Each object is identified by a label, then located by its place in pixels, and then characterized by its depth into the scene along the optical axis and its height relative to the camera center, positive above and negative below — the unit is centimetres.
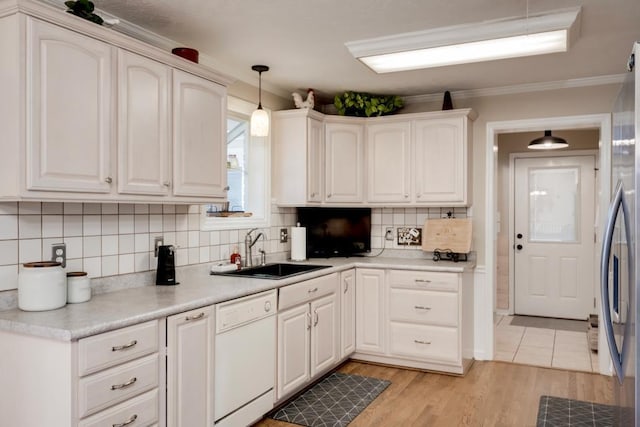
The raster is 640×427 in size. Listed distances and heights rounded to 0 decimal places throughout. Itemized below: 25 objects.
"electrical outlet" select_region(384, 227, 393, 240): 485 -20
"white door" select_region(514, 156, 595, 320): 603 -28
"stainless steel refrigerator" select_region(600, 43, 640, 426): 170 -19
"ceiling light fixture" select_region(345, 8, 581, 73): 272 +96
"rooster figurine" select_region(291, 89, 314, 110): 434 +94
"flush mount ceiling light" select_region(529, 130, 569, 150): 551 +75
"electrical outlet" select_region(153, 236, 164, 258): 312 -18
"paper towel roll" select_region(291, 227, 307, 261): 442 -26
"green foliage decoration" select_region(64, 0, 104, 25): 233 +93
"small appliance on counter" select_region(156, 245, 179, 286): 300 -31
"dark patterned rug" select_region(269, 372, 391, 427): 323 -129
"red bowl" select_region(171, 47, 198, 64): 294 +92
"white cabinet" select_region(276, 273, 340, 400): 331 -84
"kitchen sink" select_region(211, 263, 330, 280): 366 -43
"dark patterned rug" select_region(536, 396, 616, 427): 322 -131
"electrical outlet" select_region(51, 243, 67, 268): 253 -20
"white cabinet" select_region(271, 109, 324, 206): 426 +47
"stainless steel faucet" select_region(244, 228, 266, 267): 390 -26
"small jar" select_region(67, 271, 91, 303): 244 -35
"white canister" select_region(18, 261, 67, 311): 224 -33
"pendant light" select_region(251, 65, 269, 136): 364 +64
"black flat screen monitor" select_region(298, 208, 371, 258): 468 -16
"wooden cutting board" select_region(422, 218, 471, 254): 438 -19
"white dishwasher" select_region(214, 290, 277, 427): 273 -83
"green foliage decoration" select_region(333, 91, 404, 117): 455 +98
